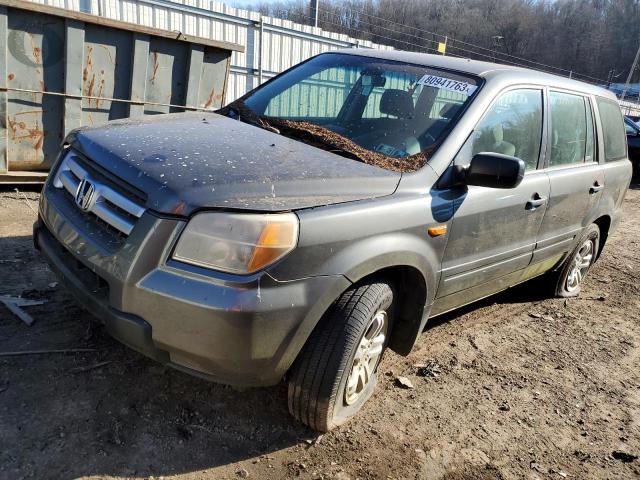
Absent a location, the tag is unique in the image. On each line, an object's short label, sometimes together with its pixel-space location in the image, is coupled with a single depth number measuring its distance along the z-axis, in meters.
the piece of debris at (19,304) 3.10
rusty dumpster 5.16
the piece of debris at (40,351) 2.80
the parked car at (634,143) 12.28
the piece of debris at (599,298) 5.00
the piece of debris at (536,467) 2.64
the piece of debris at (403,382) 3.15
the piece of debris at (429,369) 3.30
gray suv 2.07
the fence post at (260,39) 10.20
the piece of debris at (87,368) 2.76
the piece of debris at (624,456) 2.79
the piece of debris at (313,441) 2.57
